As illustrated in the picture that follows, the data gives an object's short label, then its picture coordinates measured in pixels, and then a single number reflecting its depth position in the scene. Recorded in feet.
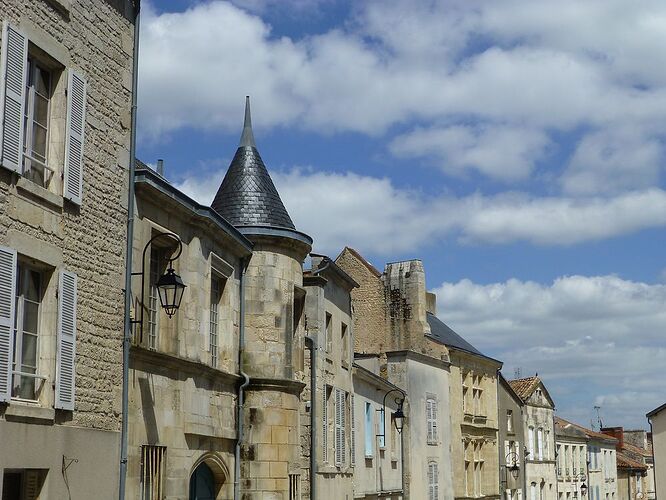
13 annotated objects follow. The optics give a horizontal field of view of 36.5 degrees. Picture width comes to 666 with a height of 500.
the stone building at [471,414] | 111.45
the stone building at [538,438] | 145.69
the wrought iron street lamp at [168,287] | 39.78
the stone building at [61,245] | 31.53
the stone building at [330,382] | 65.10
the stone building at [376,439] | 80.64
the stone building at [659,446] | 118.32
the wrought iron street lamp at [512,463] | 132.50
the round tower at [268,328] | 53.78
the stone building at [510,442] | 129.90
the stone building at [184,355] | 41.27
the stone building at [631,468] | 200.03
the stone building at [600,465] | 178.81
